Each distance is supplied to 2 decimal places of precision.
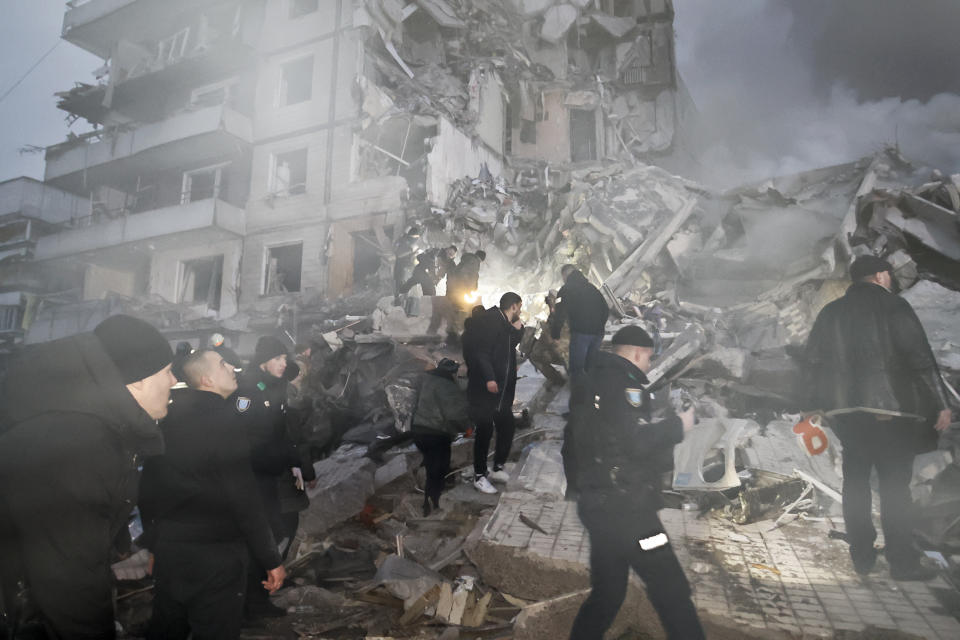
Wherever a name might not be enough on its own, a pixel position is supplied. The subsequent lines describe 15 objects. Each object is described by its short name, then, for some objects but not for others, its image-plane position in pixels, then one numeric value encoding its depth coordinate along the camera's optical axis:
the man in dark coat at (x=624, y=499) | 2.55
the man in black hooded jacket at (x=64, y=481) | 1.55
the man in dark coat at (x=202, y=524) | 2.36
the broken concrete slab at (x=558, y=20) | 25.98
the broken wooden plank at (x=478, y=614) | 3.35
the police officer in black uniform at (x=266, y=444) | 3.65
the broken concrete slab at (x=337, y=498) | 5.18
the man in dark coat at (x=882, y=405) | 3.00
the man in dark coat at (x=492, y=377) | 4.84
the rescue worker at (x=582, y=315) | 6.11
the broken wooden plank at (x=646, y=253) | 11.51
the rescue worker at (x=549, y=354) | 7.50
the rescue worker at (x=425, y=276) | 10.89
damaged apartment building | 18.27
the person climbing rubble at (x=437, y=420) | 4.73
